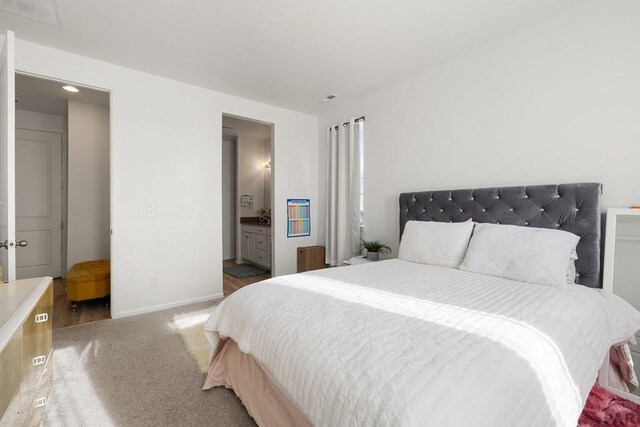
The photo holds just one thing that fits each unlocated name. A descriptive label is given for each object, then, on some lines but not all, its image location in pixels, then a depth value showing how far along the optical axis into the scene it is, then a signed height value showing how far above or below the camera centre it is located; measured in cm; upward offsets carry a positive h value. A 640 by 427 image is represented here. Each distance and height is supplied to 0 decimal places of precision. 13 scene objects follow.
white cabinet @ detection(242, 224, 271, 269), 502 -64
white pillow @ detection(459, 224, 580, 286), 186 -30
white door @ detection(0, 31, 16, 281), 175 +32
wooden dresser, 115 -67
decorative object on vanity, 562 -10
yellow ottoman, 311 -81
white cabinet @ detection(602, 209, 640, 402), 184 -33
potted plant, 338 -46
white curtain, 385 +26
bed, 83 -49
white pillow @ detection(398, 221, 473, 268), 238 -28
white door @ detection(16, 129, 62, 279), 422 +12
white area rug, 223 -114
